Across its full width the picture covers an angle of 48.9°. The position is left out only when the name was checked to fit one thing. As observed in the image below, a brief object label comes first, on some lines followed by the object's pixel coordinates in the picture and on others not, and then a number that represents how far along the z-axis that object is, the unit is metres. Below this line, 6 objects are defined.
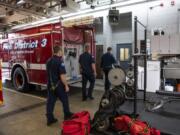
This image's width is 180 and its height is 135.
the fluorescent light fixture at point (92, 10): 9.20
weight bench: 4.55
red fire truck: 6.33
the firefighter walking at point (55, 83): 4.20
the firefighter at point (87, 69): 6.20
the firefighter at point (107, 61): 7.30
